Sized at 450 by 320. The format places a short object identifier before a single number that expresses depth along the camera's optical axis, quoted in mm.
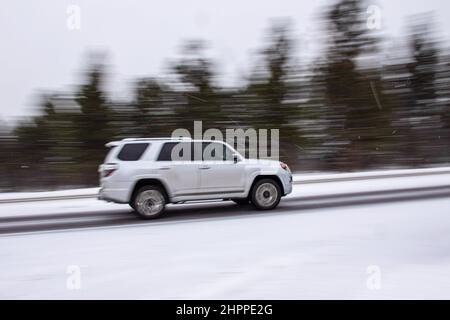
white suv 8562
